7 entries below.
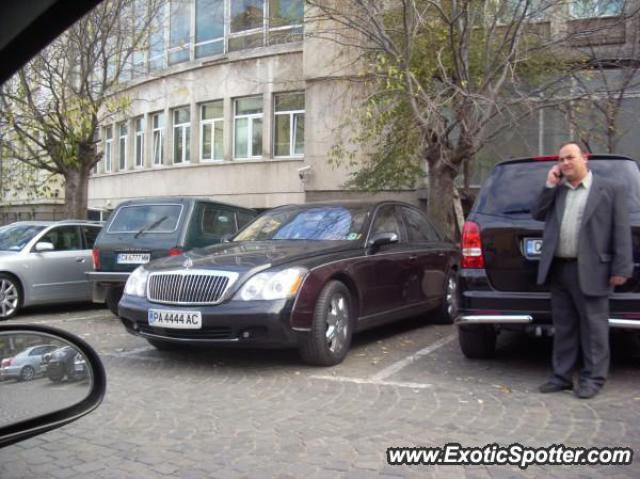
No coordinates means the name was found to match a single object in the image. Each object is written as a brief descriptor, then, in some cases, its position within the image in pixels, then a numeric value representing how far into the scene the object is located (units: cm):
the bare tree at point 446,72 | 995
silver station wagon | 945
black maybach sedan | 551
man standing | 473
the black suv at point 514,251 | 518
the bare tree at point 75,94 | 1400
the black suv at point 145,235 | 835
